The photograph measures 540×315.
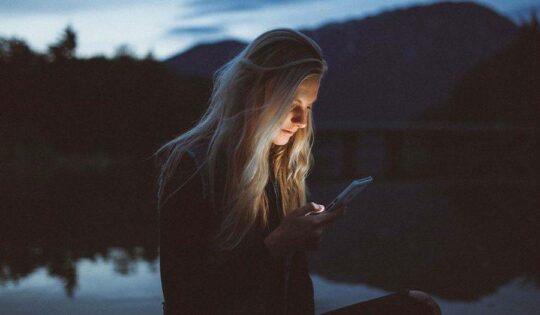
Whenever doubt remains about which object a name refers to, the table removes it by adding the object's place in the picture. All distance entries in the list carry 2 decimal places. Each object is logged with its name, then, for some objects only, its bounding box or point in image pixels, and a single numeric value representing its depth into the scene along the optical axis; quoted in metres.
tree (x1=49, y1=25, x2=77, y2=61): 59.03
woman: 2.13
